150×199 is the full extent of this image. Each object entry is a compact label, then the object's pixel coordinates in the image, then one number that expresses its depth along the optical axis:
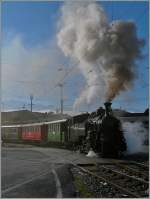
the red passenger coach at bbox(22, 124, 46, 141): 35.70
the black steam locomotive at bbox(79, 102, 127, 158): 20.92
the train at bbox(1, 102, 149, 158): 20.98
